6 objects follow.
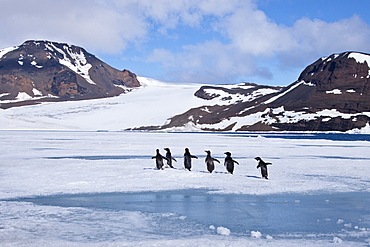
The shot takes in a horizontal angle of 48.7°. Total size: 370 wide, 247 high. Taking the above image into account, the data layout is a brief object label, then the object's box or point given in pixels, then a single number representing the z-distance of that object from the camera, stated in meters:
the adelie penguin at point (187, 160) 19.65
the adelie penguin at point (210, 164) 19.12
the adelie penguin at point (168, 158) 21.02
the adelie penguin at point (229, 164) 18.75
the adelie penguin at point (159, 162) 19.78
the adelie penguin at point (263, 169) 17.80
